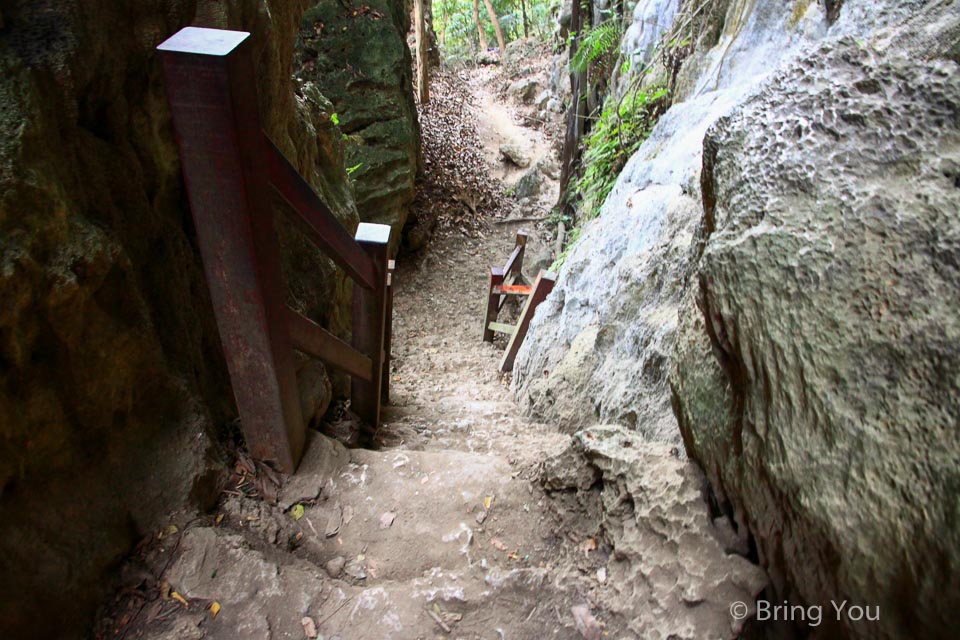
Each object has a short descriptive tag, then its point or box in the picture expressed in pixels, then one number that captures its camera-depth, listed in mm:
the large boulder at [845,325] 1055
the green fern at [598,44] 8500
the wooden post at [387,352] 4520
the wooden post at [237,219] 1705
